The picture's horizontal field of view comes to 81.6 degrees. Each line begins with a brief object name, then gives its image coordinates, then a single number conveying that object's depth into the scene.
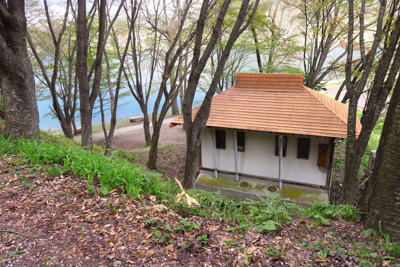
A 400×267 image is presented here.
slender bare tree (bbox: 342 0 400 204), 4.69
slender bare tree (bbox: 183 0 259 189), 5.22
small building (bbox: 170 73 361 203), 8.09
